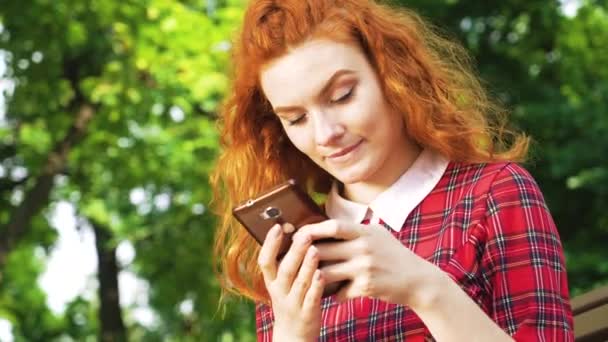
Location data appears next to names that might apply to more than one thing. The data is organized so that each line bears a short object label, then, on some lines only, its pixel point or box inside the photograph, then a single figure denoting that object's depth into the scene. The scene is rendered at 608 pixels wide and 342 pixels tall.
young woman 1.82
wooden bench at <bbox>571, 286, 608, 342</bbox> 2.43
